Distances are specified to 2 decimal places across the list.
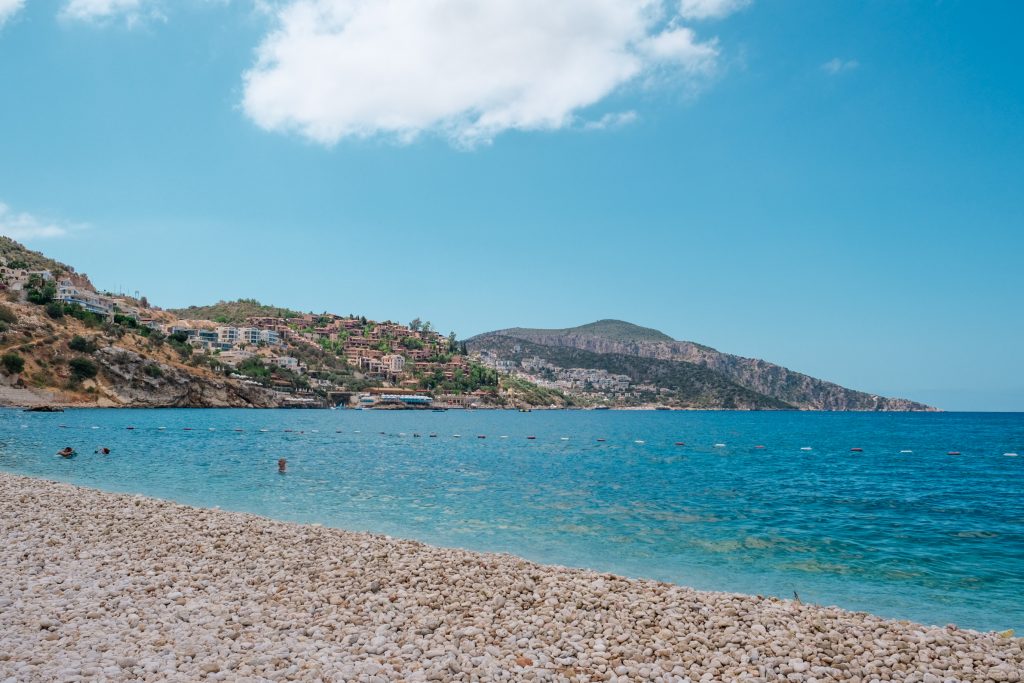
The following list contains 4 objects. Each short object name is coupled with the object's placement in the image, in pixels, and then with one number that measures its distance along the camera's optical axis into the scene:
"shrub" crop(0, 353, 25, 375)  96.00
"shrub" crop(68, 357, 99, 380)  106.31
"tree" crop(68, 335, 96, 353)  108.19
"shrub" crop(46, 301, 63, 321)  113.73
